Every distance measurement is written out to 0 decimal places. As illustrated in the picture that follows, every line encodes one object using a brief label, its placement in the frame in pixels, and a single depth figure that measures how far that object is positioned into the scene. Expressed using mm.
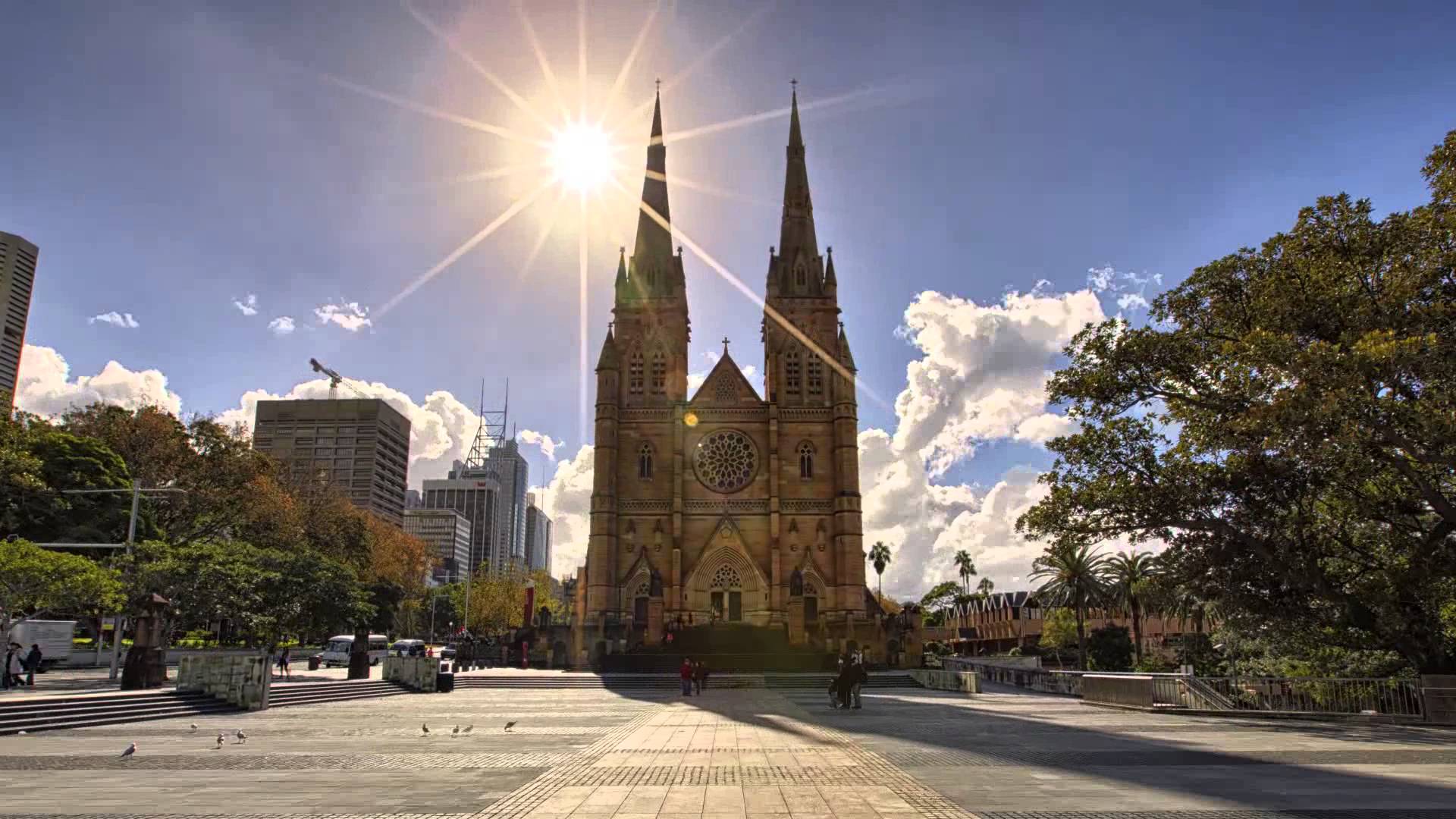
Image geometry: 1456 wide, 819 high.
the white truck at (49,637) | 34909
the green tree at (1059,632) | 66188
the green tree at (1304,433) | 15516
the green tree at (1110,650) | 52531
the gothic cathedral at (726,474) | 48156
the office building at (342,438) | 149875
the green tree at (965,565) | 120812
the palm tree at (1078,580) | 49344
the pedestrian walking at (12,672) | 23906
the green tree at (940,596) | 120062
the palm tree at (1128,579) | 49469
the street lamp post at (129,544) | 28634
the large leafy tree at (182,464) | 42906
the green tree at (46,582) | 23672
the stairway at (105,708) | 16062
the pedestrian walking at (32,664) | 24625
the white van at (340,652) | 47031
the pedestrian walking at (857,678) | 20094
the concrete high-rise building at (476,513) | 194875
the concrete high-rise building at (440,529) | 176500
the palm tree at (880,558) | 105000
